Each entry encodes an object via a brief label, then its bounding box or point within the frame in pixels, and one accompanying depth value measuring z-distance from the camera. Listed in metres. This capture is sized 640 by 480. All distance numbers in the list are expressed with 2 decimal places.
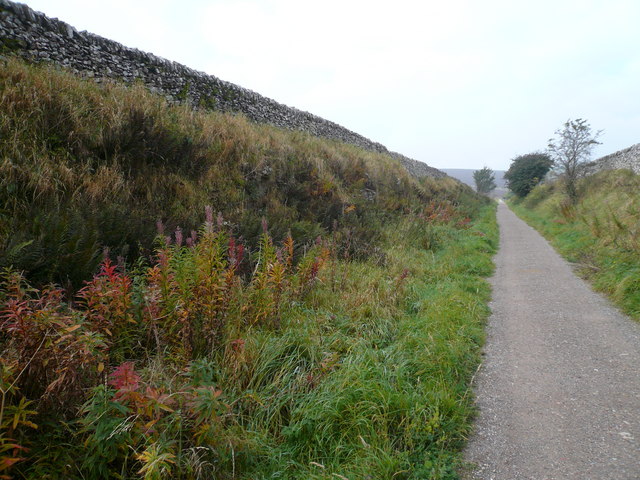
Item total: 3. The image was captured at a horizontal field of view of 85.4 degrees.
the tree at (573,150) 18.61
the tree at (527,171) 34.75
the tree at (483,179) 61.53
